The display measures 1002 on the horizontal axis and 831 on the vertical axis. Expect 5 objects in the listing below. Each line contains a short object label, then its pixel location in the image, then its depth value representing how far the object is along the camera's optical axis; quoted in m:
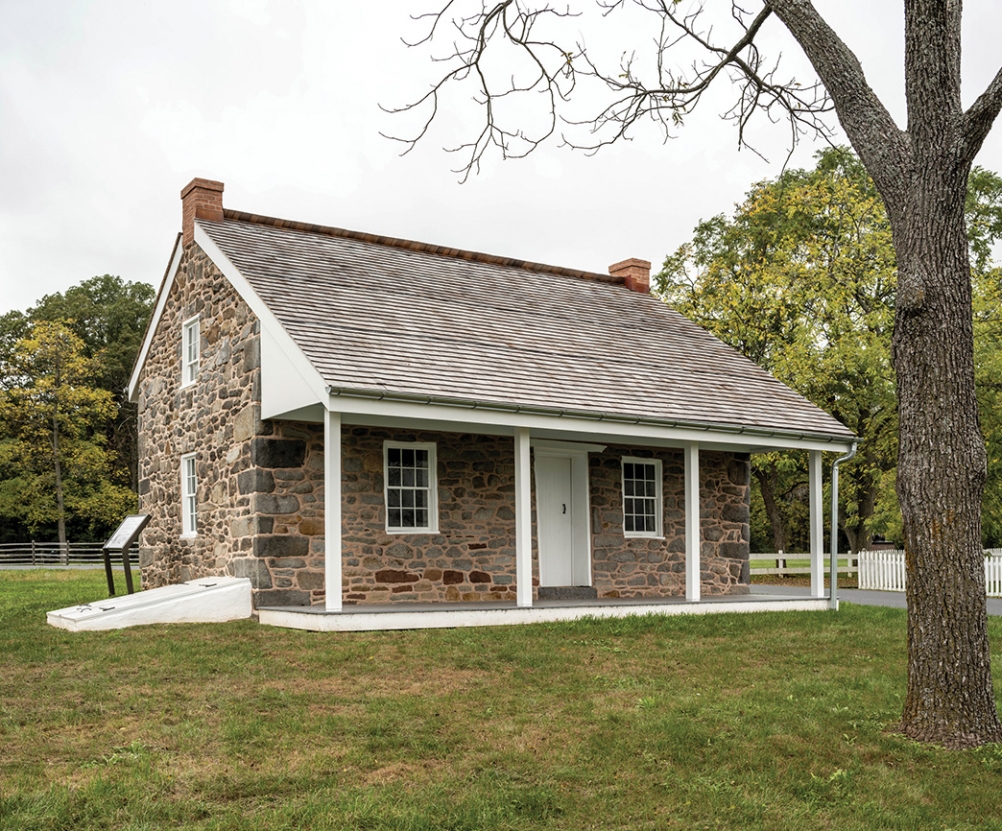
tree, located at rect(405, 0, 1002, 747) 7.11
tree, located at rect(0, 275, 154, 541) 42.72
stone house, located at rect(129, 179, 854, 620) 13.16
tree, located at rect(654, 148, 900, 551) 25.31
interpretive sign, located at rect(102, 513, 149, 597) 15.77
